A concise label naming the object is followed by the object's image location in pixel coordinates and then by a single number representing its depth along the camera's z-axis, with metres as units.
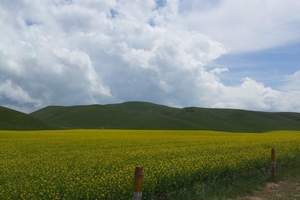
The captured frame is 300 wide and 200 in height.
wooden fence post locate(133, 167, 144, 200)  10.23
